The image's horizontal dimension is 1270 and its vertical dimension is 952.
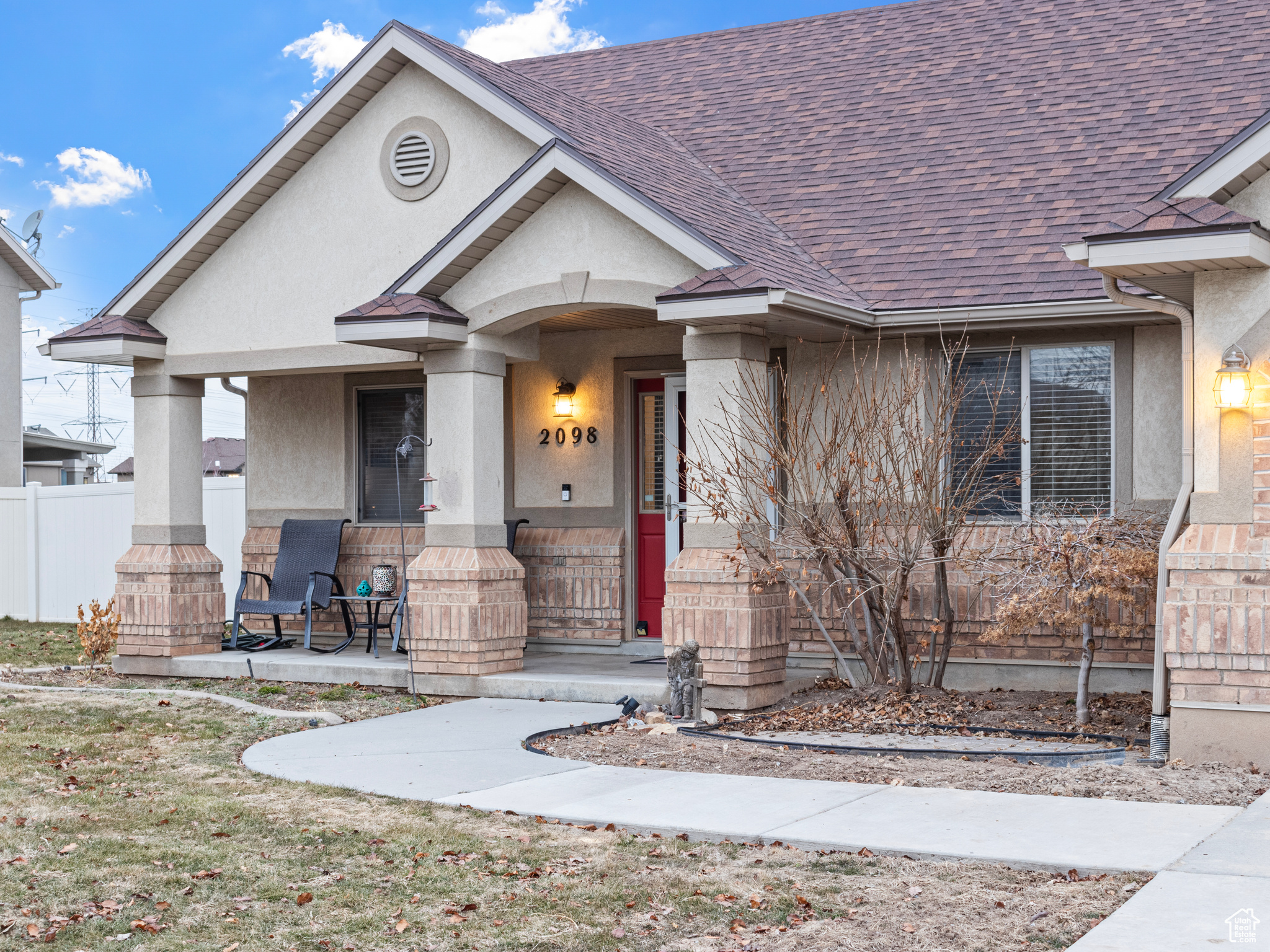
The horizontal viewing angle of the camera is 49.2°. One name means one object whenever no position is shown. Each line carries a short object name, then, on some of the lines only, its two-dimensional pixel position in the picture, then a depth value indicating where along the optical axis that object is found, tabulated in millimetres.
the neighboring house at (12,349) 25922
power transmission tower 51969
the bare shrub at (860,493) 9898
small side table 12328
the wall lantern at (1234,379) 7719
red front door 12594
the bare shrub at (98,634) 13539
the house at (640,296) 10219
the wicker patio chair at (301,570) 13328
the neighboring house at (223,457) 52656
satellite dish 24622
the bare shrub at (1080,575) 8867
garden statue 9711
